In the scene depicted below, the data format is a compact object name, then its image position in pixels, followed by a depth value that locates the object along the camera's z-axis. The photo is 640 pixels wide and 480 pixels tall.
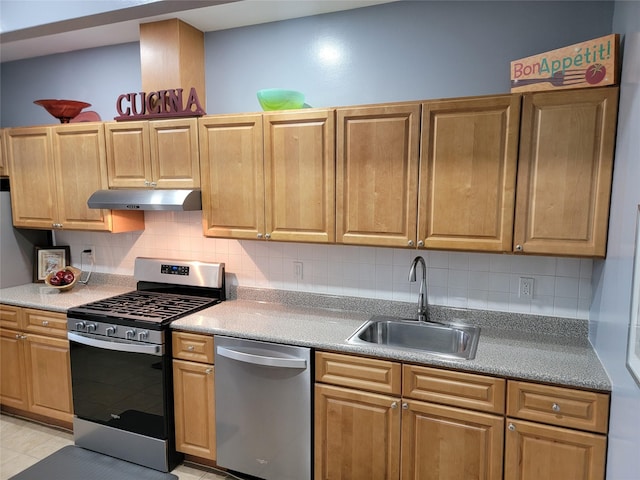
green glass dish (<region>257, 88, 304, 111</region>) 2.46
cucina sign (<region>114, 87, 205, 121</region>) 2.60
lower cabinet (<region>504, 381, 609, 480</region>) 1.72
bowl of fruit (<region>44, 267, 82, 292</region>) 3.13
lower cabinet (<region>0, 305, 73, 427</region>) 2.83
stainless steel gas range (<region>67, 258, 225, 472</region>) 2.47
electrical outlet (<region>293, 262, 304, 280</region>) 2.82
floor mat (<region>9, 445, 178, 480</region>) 2.48
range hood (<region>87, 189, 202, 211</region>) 2.55
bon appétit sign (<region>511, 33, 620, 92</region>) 1.78
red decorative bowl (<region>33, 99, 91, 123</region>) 2.96
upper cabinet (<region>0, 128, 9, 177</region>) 3.18
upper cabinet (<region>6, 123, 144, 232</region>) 2.92
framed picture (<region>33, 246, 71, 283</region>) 3.46
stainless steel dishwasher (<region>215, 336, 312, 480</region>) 2.20
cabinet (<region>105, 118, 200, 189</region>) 2.63
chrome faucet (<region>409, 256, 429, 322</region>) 2.44
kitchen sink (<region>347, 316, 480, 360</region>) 2.35
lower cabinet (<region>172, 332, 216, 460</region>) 2.42
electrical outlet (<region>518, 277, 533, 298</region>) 2.30
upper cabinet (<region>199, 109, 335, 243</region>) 2.35
